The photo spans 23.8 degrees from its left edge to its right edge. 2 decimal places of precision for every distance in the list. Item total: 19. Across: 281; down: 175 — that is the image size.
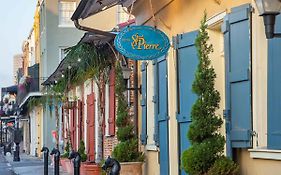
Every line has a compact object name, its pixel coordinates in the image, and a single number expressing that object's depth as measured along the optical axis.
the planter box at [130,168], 12.42
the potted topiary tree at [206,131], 7.41
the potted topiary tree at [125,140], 12.54
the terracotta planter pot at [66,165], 19.92
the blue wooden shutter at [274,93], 6.78
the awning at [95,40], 14.90
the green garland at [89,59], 16.22
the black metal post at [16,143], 34.09
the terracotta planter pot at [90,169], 15.76
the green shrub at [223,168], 7.39
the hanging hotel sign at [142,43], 9.52
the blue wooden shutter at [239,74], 7.43
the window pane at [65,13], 35.84
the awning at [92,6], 11.70
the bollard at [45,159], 17.22
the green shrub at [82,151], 19.02
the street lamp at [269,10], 5.70
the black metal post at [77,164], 11.97
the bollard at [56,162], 15.41
